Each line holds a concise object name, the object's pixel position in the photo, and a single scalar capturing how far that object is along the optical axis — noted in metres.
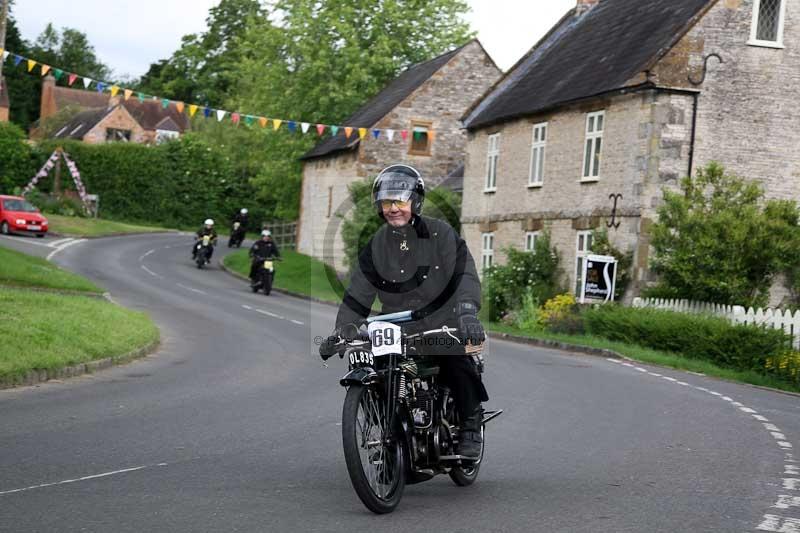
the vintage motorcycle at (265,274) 37.31
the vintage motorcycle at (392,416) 6.82
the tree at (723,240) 25.83
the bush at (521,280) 33.44
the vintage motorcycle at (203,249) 45.91
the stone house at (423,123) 52.97
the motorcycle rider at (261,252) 37.53
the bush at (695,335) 22.30
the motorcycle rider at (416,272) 7.50
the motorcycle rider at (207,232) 46.38
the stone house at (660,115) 29.58
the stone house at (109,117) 102.31
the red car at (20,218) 50.56
